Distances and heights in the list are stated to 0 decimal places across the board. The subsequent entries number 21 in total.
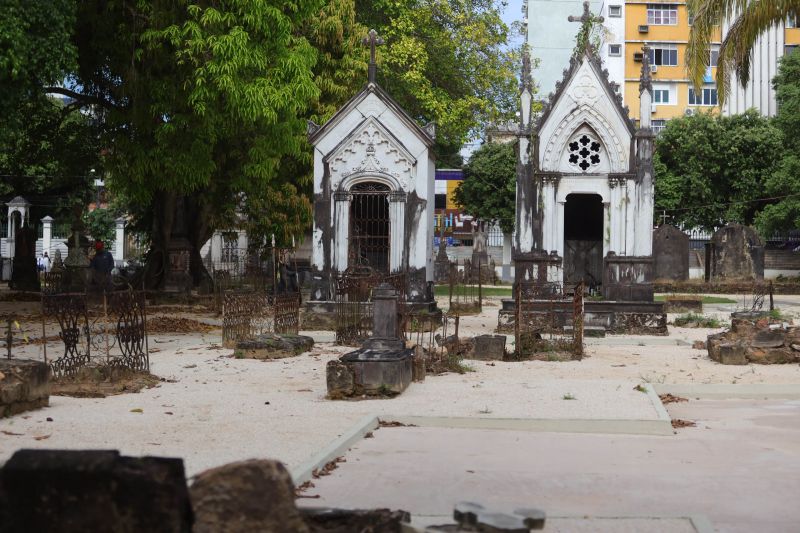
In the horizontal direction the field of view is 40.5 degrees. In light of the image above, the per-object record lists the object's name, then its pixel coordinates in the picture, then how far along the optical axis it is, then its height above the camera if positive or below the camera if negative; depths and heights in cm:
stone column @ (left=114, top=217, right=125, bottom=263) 6412 +257
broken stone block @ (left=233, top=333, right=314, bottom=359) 1590 -89
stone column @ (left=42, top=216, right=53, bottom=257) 5831 +269
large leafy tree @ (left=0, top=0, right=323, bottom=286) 2169 +431
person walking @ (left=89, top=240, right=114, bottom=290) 2810 +56
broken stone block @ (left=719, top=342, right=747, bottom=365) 1593 -92
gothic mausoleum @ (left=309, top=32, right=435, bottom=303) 2222 +222
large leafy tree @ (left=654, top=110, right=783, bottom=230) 5231 +606
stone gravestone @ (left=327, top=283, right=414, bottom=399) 1167 -90
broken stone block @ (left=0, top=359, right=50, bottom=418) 978 -93
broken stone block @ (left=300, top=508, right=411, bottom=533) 488 -106
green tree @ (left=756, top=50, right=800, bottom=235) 4494 +520
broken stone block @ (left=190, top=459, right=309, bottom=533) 449 -89
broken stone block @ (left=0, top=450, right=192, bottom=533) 423 -82
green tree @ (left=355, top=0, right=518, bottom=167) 3419 +738
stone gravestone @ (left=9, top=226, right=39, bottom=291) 3338 +67
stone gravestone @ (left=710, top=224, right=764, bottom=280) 4188 +145
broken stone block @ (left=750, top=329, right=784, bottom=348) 1605 -70
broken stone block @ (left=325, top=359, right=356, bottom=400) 1162 -99
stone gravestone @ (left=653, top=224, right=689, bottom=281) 4038 +137
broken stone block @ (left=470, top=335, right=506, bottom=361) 1612 -86
